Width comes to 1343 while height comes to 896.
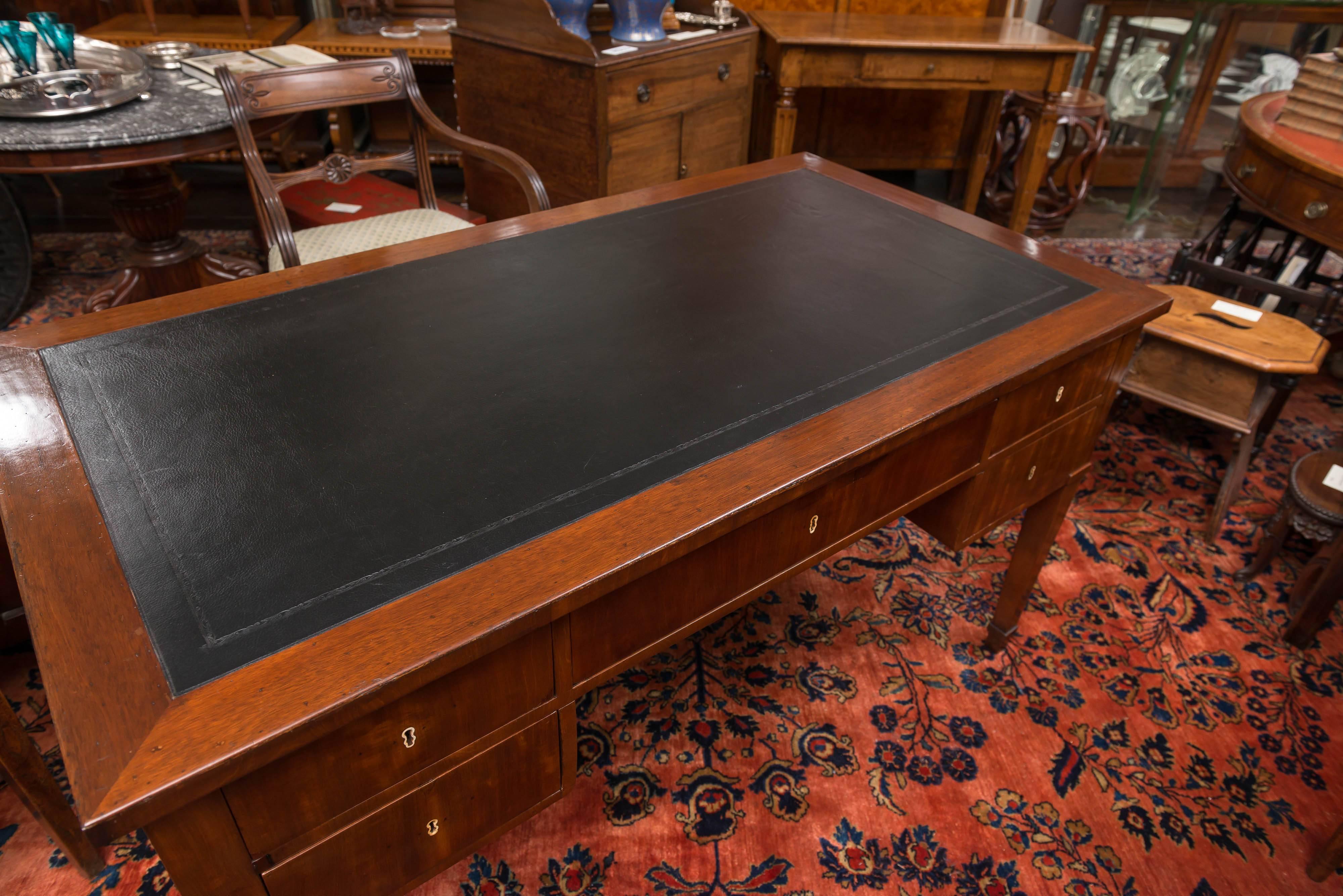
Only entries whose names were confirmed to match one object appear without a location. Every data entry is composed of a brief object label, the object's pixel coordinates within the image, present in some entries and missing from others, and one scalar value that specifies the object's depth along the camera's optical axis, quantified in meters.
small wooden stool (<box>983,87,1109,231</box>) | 3.96
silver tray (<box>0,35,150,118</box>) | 2.50
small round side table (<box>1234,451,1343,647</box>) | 2.06
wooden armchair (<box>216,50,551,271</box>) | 2.19
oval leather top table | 2.47
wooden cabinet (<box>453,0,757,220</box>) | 2.86
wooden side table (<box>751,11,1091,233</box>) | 3.32
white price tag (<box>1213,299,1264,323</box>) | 2.54
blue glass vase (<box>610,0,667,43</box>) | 2.98
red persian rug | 1.62
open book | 2.92
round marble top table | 2.38
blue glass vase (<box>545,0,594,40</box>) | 2.88
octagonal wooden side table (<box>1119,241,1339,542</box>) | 2.34
